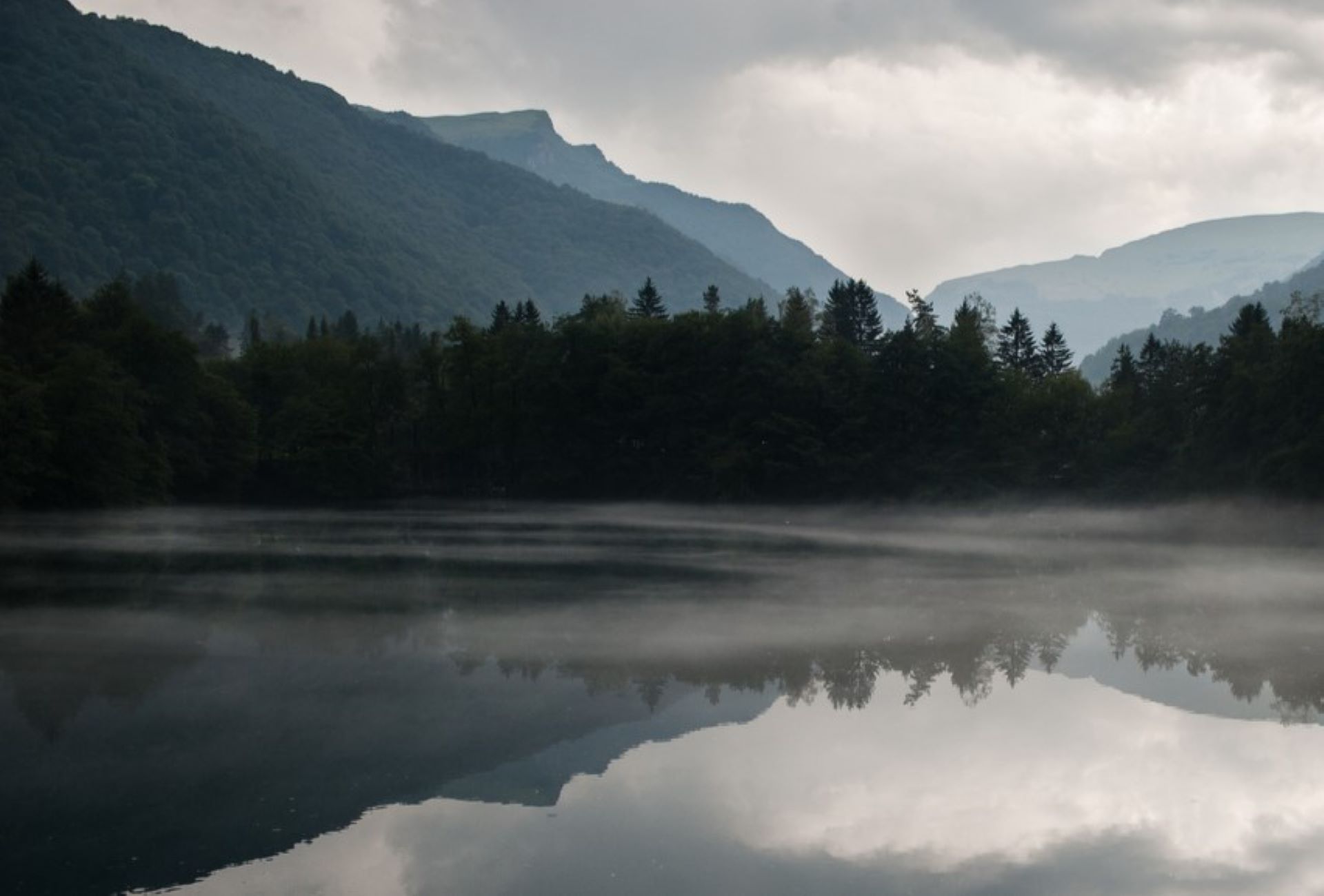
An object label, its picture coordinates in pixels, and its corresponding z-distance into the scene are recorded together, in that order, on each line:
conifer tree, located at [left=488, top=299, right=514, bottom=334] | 109.69
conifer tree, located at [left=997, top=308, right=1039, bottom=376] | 107.88
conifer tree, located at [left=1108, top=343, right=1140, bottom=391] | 92.50
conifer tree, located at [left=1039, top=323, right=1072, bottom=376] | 112.69
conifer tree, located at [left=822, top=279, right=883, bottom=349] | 103.56
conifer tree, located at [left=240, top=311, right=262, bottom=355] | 152.38
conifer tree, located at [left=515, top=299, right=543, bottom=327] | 106.36
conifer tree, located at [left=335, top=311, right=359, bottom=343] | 164.43
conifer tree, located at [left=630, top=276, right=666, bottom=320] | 109.25
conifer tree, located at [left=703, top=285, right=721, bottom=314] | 107.75
